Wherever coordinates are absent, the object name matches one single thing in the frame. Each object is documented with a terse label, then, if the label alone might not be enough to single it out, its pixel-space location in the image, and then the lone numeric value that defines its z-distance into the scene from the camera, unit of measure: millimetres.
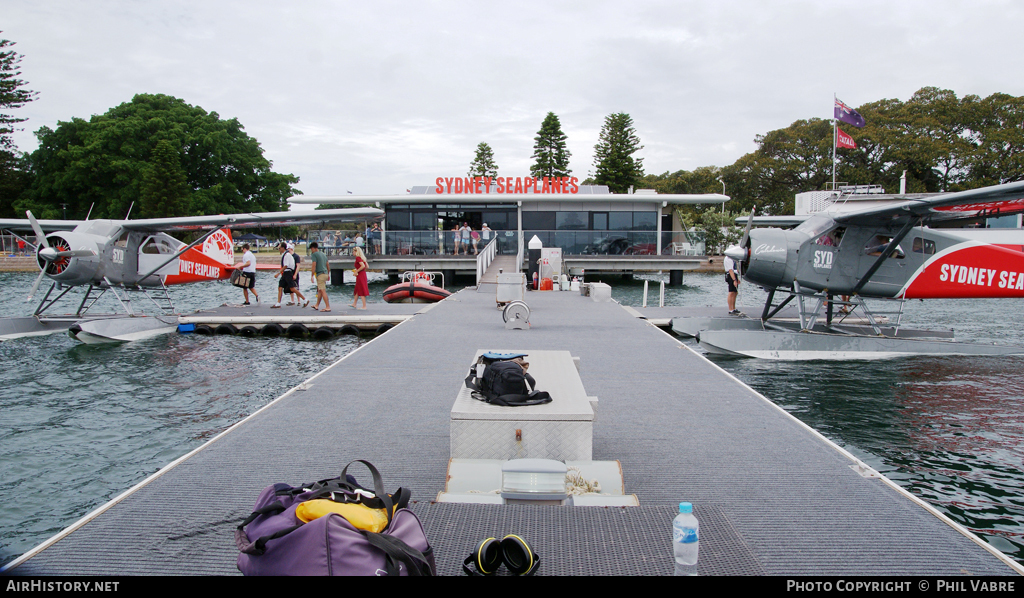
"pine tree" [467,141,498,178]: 71750
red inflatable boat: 19234
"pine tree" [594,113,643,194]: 60375
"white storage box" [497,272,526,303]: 12969
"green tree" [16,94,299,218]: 48500
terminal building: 27188
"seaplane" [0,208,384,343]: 11969
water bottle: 2199
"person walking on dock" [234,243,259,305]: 15492
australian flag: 22891
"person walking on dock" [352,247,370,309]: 15068
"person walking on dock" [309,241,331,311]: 13930
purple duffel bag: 2023
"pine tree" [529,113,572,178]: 62812
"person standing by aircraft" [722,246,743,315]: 13802
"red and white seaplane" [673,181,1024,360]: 10758
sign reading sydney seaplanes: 29531
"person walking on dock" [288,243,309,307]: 14216
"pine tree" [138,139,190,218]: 46750
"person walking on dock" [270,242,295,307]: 14336
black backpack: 3535
